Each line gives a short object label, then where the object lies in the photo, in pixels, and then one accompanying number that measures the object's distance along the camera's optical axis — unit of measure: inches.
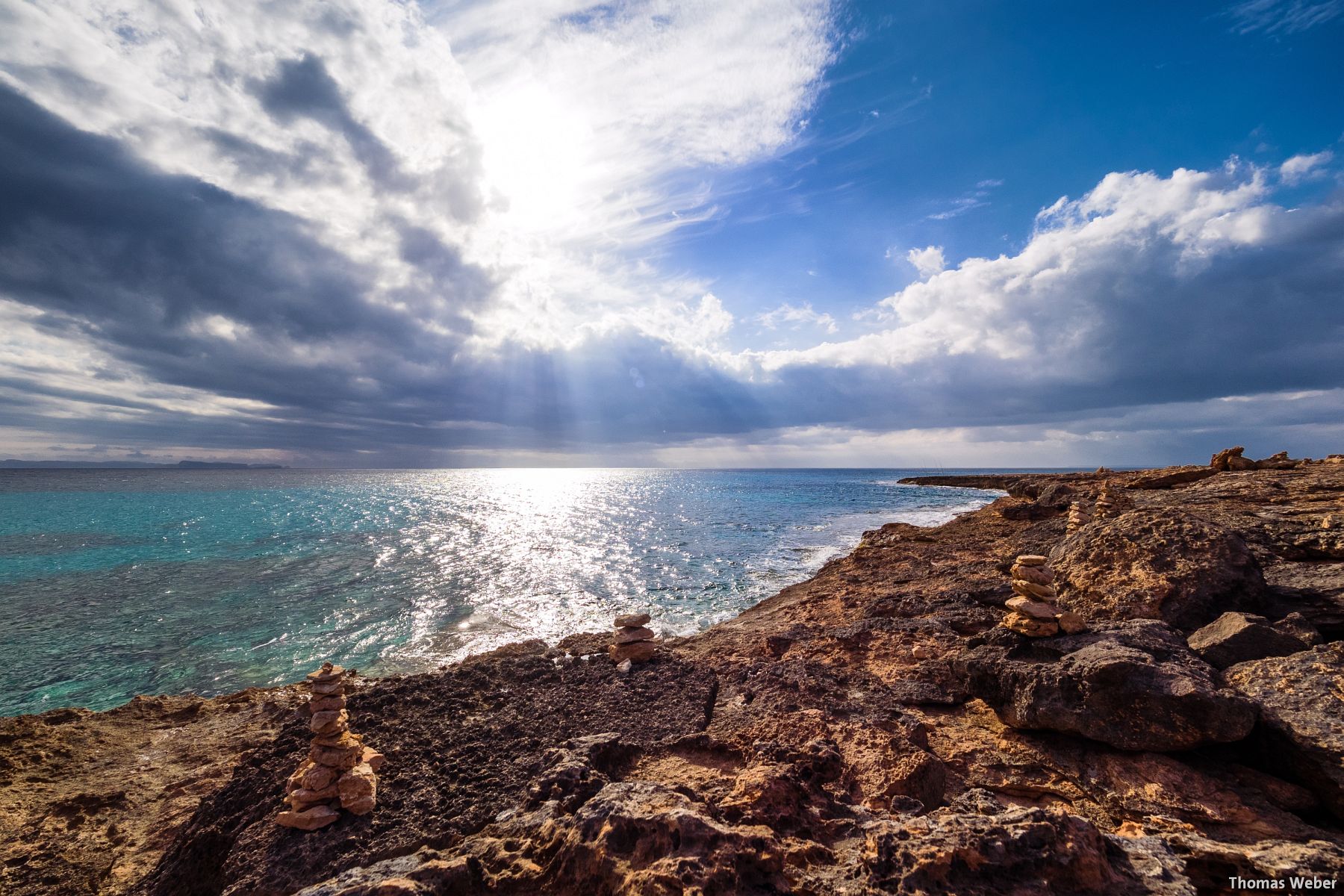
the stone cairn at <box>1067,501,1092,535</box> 571.8
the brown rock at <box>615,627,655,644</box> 356.5
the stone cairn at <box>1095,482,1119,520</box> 561.6
